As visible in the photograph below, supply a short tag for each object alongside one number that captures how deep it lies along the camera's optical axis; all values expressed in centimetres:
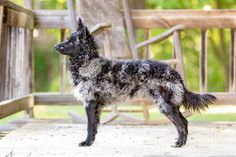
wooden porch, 657
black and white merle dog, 683
